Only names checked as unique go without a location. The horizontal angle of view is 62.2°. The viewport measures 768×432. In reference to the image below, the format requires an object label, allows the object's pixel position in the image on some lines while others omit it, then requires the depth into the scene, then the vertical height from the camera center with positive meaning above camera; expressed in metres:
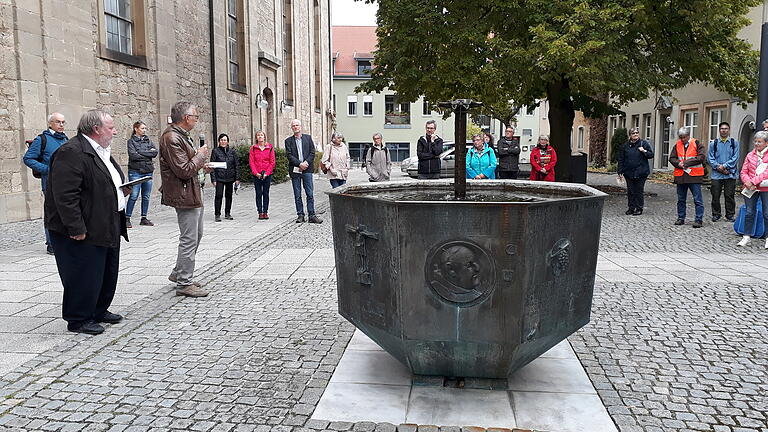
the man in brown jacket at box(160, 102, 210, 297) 6.04 -0.25
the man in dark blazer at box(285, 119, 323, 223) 12.33 -0.21
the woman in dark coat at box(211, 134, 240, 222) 12.80 -0.43
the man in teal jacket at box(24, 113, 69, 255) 8.57 +0.09
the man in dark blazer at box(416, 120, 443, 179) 12.81 +0.01
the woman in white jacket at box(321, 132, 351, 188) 12.79 -0.16
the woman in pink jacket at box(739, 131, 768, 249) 9.34 -0.39
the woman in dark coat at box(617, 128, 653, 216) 13.54 -0.32
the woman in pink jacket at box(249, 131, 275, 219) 12.87 -0.30
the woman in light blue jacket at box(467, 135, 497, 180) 11.95 -0.16
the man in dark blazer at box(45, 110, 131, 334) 4.93 -0.49
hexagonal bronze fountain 3.39 -0.69
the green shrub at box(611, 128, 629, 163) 31.81 +0.65
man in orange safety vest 11.59 -0.33
